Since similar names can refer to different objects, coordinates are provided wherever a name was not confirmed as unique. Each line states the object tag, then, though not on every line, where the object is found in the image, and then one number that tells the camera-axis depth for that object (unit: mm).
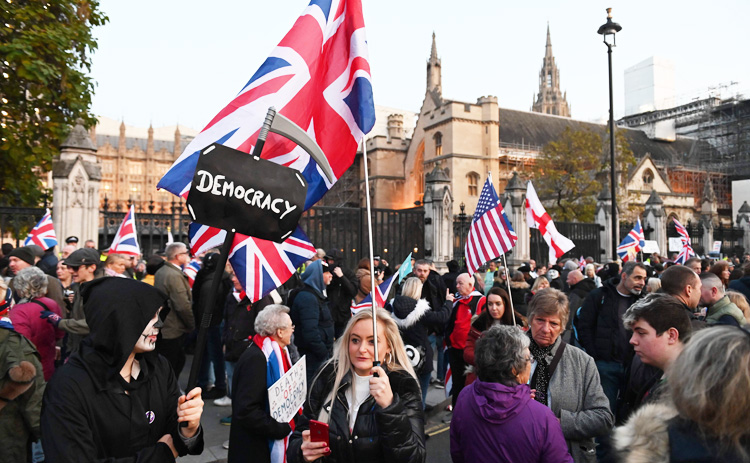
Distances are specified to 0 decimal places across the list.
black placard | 2330
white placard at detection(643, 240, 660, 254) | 20033
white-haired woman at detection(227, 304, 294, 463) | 3768
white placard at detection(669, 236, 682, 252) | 19906
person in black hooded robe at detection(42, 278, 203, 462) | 2275
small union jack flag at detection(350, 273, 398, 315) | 6383
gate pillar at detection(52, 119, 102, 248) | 12664
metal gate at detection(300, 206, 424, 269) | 15234
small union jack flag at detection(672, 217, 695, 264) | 15612
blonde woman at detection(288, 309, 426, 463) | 2707
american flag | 7531
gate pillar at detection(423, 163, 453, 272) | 17344
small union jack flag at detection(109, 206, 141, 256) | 8883
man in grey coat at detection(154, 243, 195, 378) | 6617
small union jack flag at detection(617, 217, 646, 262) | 16297
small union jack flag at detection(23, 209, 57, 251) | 10227
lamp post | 13758
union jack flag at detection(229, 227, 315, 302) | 3777
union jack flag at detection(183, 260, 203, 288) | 9680
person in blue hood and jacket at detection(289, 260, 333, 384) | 6383
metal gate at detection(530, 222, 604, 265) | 21500
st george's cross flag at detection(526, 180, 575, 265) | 10422
